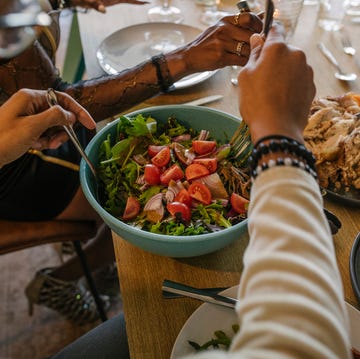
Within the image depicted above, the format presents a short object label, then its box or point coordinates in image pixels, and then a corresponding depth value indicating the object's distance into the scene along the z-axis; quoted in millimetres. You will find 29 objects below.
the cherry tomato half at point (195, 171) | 813
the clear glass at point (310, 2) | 1546
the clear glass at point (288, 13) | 1167
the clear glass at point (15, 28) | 992
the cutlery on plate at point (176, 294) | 695
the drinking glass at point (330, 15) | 1406
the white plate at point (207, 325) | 620
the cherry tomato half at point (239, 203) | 776
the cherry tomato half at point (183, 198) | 776
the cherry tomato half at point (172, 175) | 815
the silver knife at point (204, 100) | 1101
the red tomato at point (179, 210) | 748
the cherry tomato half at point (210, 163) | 832
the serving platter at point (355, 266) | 705
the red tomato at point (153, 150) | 878
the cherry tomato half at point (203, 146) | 875
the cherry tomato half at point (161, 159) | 847
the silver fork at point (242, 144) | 863
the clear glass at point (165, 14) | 1457
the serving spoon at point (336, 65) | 1187
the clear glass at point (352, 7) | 1459
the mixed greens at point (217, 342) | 623
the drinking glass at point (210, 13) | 1449
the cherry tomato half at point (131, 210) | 782
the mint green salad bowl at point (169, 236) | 678
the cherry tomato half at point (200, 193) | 781
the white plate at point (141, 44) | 1214
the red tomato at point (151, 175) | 821
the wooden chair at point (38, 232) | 1104
